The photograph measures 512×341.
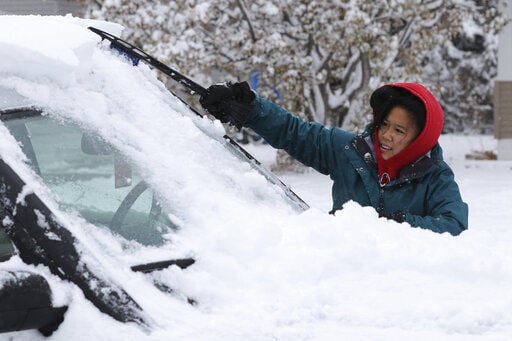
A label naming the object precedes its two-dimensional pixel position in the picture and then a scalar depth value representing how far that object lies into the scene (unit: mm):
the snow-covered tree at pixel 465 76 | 42062
